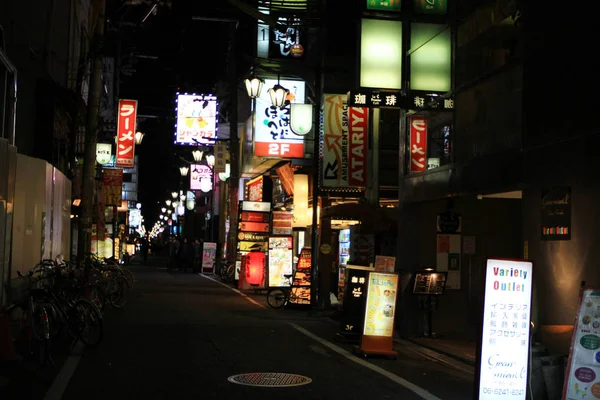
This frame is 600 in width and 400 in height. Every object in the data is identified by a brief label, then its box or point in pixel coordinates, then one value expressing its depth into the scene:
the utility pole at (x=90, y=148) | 16.83
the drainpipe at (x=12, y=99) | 13.09
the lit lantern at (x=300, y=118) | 22.05
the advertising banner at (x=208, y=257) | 42.72
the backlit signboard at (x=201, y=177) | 45.78
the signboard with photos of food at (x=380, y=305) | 12.65
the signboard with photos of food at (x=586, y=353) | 7.04
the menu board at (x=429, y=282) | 15.42
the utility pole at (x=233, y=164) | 34.16
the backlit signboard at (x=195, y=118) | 35.25
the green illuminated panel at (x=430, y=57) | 15.58
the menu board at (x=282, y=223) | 28.41
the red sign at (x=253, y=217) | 30.91
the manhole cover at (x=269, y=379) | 9.77
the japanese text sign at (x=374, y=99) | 15.71
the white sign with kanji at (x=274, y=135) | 25.16
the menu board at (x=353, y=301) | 14.26
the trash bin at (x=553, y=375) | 8.30
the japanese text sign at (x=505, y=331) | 8.01
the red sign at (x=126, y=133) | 29.52
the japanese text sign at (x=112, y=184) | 36.28
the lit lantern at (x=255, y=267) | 28.16
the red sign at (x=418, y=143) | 16.44
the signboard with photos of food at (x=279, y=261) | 26.13
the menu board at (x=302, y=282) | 21.67
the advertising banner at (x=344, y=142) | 21.38
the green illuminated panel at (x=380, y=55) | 15.94
